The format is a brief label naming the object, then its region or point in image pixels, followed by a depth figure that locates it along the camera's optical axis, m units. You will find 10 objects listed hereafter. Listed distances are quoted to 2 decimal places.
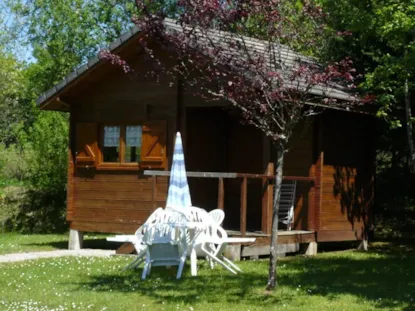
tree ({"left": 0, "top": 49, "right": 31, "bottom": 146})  36.66
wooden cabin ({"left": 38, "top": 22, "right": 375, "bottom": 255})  14.72
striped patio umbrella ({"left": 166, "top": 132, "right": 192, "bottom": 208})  11.45
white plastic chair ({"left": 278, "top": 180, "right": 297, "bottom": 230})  15.18
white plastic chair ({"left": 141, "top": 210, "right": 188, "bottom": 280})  10.73
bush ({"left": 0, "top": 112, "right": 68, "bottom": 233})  22.06
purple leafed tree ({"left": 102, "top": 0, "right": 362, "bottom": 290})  9.18
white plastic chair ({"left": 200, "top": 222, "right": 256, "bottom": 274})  10.92
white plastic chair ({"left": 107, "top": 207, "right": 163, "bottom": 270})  10.96
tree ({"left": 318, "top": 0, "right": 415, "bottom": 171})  12.71
